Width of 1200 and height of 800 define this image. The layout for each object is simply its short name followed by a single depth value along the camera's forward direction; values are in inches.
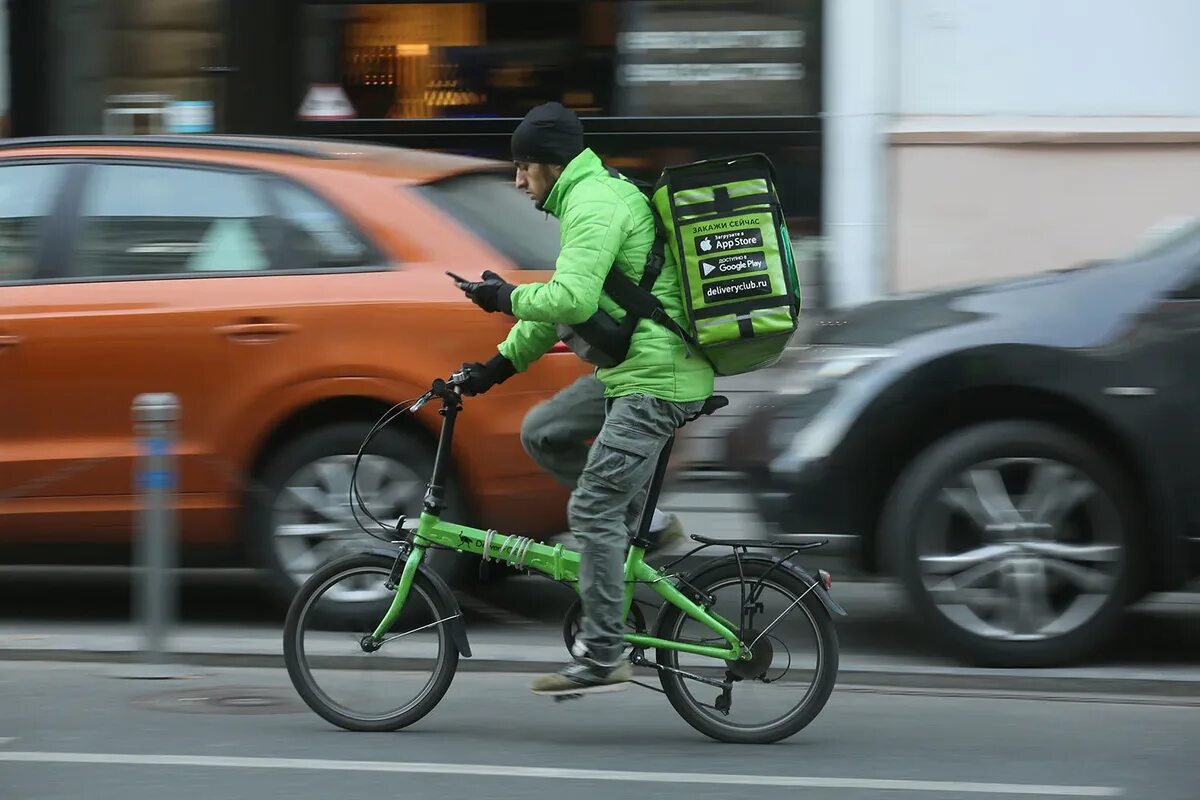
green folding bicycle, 410.9
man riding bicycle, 390.3
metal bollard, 469.4
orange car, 507.5
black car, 471.2
